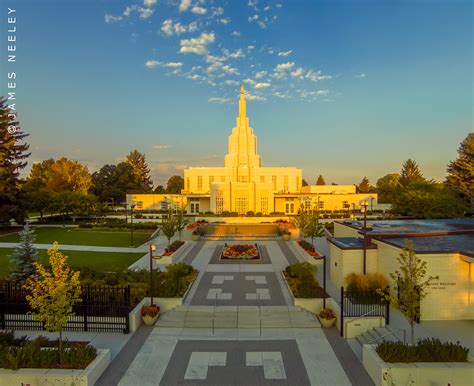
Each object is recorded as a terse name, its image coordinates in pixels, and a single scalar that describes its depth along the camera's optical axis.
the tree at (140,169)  101.69
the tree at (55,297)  9.90
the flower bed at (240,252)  25.67
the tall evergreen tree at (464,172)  56.50
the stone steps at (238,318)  13.46
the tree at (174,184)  120.56
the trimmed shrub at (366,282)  15.69
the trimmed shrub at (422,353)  9.47
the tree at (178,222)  29.45
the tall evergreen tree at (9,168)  39.41
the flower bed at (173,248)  25.12
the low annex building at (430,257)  14.06
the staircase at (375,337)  11.64
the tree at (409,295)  10.38
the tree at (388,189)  67.38
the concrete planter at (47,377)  9.08
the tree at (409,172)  88.80
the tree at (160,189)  125.56
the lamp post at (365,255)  17.41
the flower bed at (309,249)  24.39
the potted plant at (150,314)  13.57
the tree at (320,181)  137.00
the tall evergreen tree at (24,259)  16.16
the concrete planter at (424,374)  9.05
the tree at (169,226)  27.58
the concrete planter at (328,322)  13.24
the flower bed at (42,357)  9.45
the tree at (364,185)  119.41
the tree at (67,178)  71.06
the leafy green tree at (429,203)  40.97
